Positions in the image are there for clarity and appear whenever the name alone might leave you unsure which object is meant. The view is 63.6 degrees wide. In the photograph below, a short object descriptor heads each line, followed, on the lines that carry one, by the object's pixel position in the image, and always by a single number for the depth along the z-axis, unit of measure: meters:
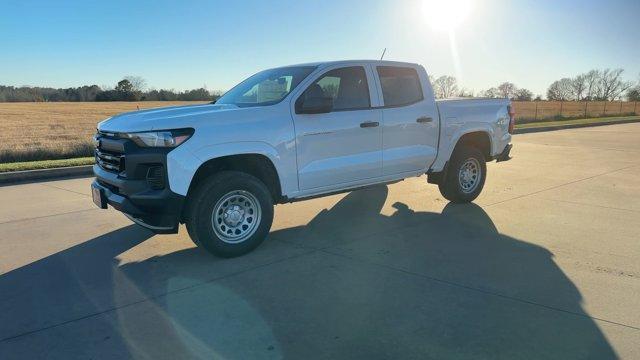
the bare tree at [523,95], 89.32
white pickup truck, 4.79
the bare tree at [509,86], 67.96
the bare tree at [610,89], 104.50
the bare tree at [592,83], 107.44
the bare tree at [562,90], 107.00
